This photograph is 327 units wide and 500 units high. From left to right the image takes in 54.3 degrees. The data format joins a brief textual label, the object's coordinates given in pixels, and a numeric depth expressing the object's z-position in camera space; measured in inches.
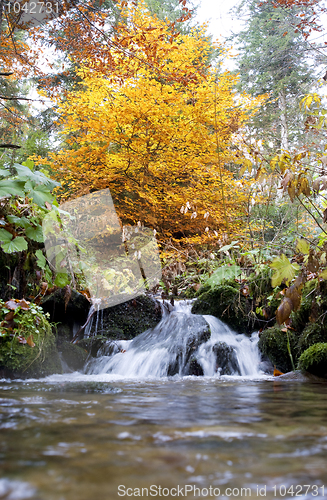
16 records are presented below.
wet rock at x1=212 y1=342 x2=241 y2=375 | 153.1
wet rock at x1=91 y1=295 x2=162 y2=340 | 216.1
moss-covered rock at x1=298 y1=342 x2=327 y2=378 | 111.9
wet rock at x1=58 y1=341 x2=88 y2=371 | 163.3
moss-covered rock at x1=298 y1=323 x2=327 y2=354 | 135.7
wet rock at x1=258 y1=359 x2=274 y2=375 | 151.6
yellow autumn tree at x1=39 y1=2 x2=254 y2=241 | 284.8
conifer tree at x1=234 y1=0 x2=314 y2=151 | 528.1
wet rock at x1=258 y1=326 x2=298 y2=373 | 152.3
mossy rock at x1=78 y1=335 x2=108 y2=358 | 181.1
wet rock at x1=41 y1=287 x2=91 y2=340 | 178.5
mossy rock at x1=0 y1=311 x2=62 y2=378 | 120.0
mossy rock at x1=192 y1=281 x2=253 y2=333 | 200.4
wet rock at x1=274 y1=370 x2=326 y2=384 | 107.3
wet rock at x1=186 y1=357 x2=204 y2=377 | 151.4
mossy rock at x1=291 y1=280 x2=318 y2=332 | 149.0
